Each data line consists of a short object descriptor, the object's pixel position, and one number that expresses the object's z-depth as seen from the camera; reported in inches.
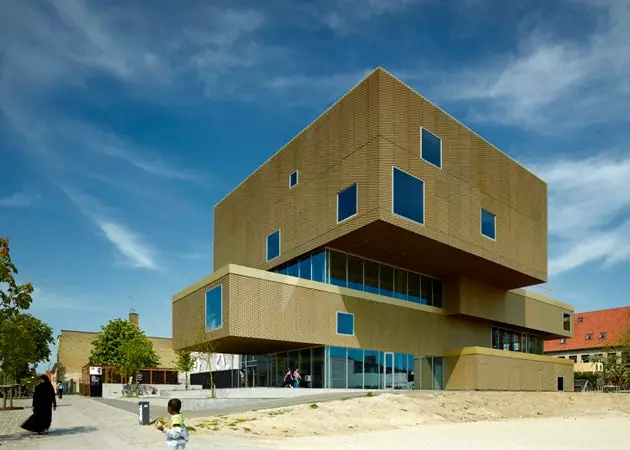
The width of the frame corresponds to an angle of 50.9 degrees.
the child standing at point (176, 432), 403.9
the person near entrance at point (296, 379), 1437.0
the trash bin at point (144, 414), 898.1
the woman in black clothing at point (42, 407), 748.6
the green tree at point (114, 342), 2780.5
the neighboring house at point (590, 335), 3363.7
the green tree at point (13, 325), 792.3
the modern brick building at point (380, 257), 1315.2
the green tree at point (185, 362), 1858.5
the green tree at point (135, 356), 2229.3
